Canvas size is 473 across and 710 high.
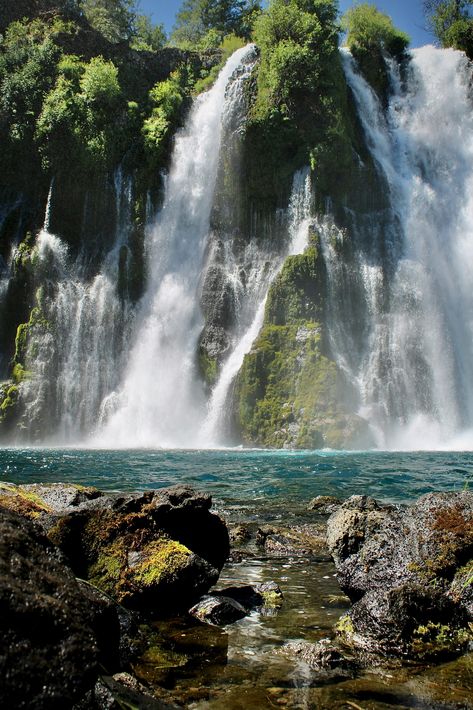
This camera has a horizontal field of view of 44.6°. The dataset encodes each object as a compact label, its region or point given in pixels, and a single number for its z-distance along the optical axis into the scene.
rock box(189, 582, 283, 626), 4.93
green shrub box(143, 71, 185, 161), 36.56
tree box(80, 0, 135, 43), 55.78
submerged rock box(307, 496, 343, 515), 10.59
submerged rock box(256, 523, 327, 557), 7.63
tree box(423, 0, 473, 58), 41.34
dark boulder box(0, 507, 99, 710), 2.10
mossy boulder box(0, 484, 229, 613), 5.09
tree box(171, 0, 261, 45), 53.28
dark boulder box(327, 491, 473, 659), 4.25
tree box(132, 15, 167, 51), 61.06
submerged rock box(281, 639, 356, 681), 3.78
